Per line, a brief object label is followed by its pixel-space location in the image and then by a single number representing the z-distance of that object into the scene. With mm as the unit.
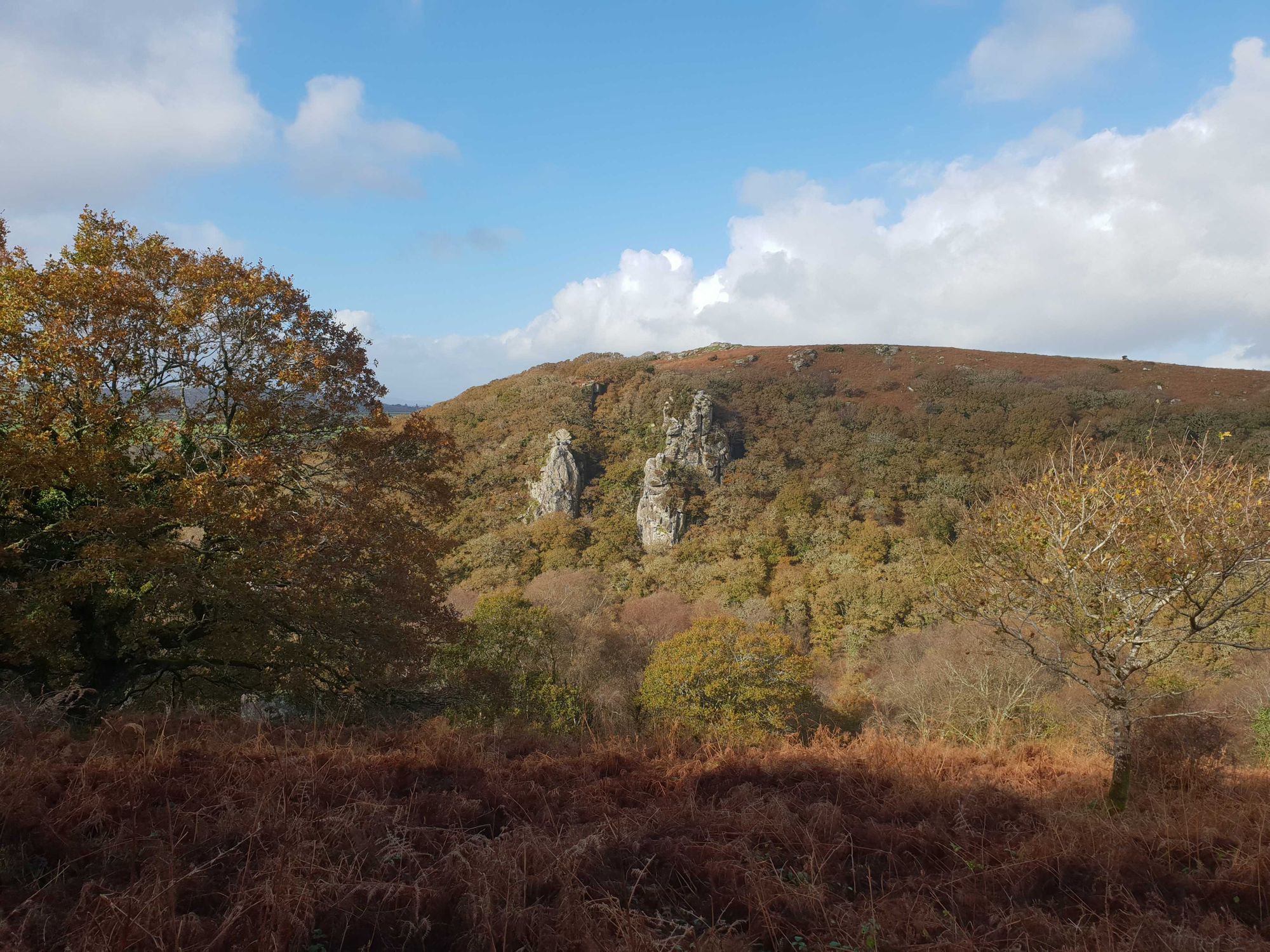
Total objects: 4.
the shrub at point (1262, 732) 11367
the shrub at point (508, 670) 13578
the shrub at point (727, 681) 14992
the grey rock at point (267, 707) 9500
